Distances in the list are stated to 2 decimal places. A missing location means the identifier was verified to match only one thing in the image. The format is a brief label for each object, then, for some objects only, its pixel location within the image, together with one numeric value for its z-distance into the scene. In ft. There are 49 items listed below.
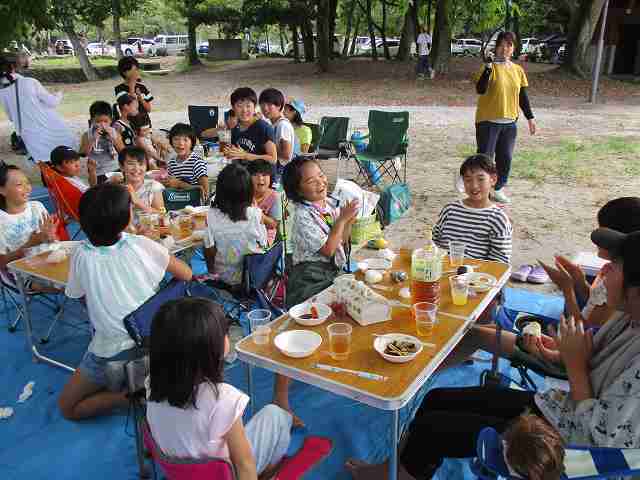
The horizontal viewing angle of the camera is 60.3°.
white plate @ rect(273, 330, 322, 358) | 7.03
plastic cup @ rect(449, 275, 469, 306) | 8.29
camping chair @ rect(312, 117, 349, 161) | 26.66
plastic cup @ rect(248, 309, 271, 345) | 7.49
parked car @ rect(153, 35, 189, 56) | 136.77
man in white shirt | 64.59
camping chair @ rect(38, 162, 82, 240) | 15.26
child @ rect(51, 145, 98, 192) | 15.79
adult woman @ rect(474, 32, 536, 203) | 20.51
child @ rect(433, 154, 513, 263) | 10.93
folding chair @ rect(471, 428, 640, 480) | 5.08
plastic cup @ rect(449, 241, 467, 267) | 9.45
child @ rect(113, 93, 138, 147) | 21.24
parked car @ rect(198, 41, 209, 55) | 127.85
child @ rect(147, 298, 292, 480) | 5.59
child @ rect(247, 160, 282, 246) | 13.74
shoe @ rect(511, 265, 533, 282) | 15.35
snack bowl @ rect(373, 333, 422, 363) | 6.79
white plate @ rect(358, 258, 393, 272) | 9.54
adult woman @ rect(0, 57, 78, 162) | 22.71
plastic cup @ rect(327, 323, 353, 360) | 6.93
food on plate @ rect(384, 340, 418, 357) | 6.95
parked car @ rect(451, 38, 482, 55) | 115.75
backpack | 13.46
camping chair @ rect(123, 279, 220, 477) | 8.11
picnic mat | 8.91
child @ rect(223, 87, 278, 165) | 16.98
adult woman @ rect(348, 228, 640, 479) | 5.32
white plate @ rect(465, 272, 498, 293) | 8.75
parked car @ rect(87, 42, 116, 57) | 143.95
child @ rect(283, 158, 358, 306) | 10.38
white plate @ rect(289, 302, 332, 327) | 7.77
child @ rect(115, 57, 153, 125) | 22.43
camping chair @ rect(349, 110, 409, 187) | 24.32
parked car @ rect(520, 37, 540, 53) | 109.18
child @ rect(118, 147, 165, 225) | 14.67
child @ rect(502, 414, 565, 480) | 5.45
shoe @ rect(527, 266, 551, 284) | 15.21
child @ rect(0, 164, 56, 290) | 11.86
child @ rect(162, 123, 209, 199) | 17.40
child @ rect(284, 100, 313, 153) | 22.99
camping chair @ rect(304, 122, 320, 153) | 25.95
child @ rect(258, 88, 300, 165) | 18.48
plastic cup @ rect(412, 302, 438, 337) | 7.36
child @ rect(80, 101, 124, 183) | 20.10
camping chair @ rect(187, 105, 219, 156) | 28.68
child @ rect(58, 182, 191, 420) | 8.84
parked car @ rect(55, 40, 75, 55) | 154.57
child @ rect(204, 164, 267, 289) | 11.36
